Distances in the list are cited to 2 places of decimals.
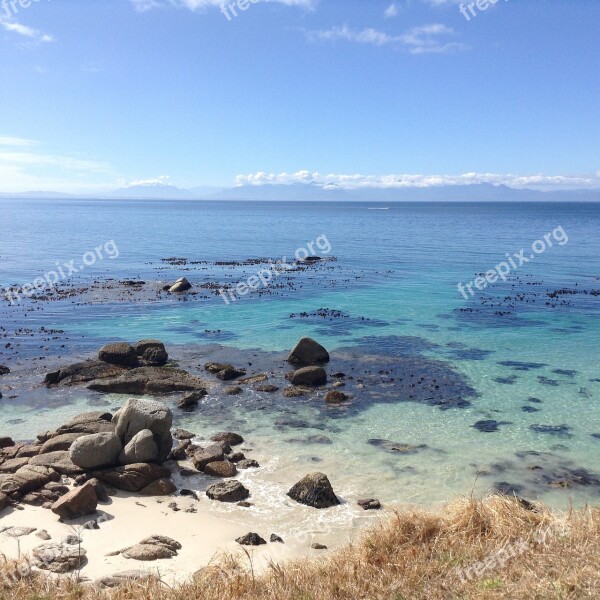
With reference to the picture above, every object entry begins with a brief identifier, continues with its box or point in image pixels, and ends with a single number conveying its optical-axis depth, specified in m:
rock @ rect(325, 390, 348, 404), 23.83
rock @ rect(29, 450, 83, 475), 16.95
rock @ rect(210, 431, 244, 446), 19.80
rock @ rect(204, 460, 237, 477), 17.36
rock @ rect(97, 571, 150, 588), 10.82
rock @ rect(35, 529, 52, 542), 13.21
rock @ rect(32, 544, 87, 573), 11.80
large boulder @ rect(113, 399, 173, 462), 18.16
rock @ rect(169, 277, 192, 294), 48.78
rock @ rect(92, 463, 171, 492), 16.42
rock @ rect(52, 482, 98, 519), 14.39
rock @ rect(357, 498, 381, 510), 15.41
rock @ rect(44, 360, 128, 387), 26.28
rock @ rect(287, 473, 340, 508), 15.47
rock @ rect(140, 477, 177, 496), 16.27
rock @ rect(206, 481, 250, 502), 15.93
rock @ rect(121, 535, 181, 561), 12.47
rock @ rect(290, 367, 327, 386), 25.89
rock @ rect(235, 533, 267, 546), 13.38
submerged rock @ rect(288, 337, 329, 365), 28.78
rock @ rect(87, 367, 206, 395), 25.33
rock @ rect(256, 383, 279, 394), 25.11
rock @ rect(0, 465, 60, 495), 15.32
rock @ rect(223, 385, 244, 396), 24.83
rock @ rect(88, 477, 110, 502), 15.48
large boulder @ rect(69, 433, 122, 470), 16.84
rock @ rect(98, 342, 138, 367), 28.36
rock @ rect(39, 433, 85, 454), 18.39
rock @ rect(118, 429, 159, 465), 17.23
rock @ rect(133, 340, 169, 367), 28.55
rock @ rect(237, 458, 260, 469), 17.97
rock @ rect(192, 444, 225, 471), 17.77
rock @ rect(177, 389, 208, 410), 23.38
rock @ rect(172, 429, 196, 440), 20.16
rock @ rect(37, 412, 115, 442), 19.55
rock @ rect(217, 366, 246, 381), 26.72
